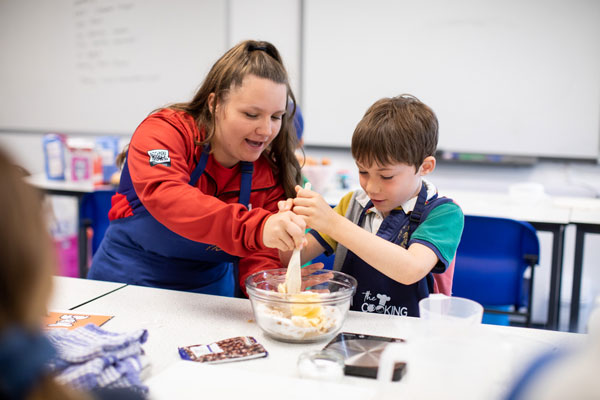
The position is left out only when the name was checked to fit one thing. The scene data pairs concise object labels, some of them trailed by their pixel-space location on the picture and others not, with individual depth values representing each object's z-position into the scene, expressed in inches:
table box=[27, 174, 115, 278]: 117.0
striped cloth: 33.0
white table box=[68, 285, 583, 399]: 37.5
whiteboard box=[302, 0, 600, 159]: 136.0
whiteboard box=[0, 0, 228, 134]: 171.5
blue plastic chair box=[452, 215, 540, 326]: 82.4
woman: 50.2
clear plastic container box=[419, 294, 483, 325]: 38.5
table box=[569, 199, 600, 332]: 96.1
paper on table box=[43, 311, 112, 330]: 44.4
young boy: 50.0
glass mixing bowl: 42.6
